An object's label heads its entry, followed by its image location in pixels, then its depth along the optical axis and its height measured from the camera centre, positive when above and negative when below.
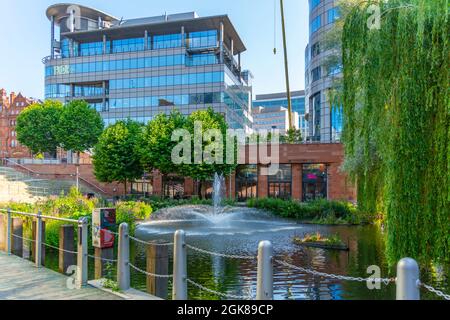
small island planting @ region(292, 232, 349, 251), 16.72 -3.02
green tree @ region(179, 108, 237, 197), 36.66 +1.71
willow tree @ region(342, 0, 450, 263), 7.11 +0.88
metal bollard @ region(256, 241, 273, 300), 4.61 -1.11
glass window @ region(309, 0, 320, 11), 54.80 +21.67
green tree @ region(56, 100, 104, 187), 53.97 +5.37
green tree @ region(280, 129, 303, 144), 50.03 +3.79
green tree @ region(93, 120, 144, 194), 41.44 +1.35
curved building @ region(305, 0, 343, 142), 52.19 +12.18
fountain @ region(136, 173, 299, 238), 22.53 -3.40
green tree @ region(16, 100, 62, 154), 55.06 +5.46
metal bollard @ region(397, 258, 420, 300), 3.49 -0.92
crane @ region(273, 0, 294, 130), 43.88 +13.30
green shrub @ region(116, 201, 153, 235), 16.49 -2.19
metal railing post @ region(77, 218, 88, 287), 7.18 -1.47
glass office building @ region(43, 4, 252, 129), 63.12 +16.40
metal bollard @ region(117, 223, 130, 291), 6.62 -1.46
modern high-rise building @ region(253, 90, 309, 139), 186.25 +22.29
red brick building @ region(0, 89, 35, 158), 101.41 +10.42
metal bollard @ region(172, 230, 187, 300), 5.63 -1.34
